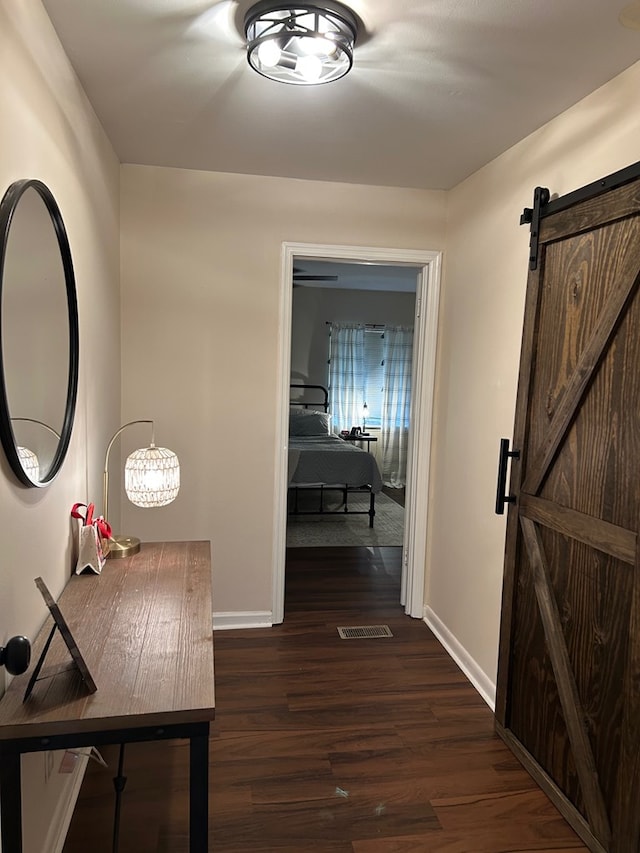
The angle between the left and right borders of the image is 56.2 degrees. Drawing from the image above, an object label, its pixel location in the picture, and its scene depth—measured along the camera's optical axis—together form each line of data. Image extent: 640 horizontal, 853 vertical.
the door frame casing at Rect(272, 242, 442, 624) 3.23
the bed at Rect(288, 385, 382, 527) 5.51
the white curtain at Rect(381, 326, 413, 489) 7.69
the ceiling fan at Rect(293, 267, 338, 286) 6.33
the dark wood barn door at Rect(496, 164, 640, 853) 1.75
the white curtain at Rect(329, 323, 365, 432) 7.51
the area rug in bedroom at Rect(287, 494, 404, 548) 5.06
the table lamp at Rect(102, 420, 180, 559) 2.25
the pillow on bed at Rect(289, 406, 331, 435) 6.68
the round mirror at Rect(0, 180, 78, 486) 1.37
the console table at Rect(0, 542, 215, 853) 1.24
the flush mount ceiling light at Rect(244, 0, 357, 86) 1.62
